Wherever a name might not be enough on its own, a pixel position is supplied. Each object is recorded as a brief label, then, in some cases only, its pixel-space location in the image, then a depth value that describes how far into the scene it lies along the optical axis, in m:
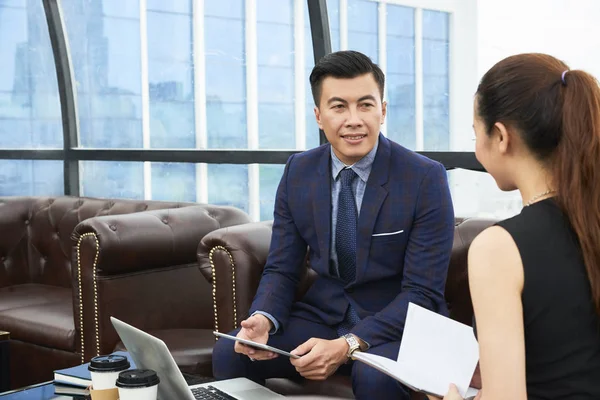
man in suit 3.46
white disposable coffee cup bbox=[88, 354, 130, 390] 2.91
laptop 2.84
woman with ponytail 2.51
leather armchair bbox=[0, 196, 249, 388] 4.28
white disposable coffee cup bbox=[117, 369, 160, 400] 2.75
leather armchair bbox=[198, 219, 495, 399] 3.80
